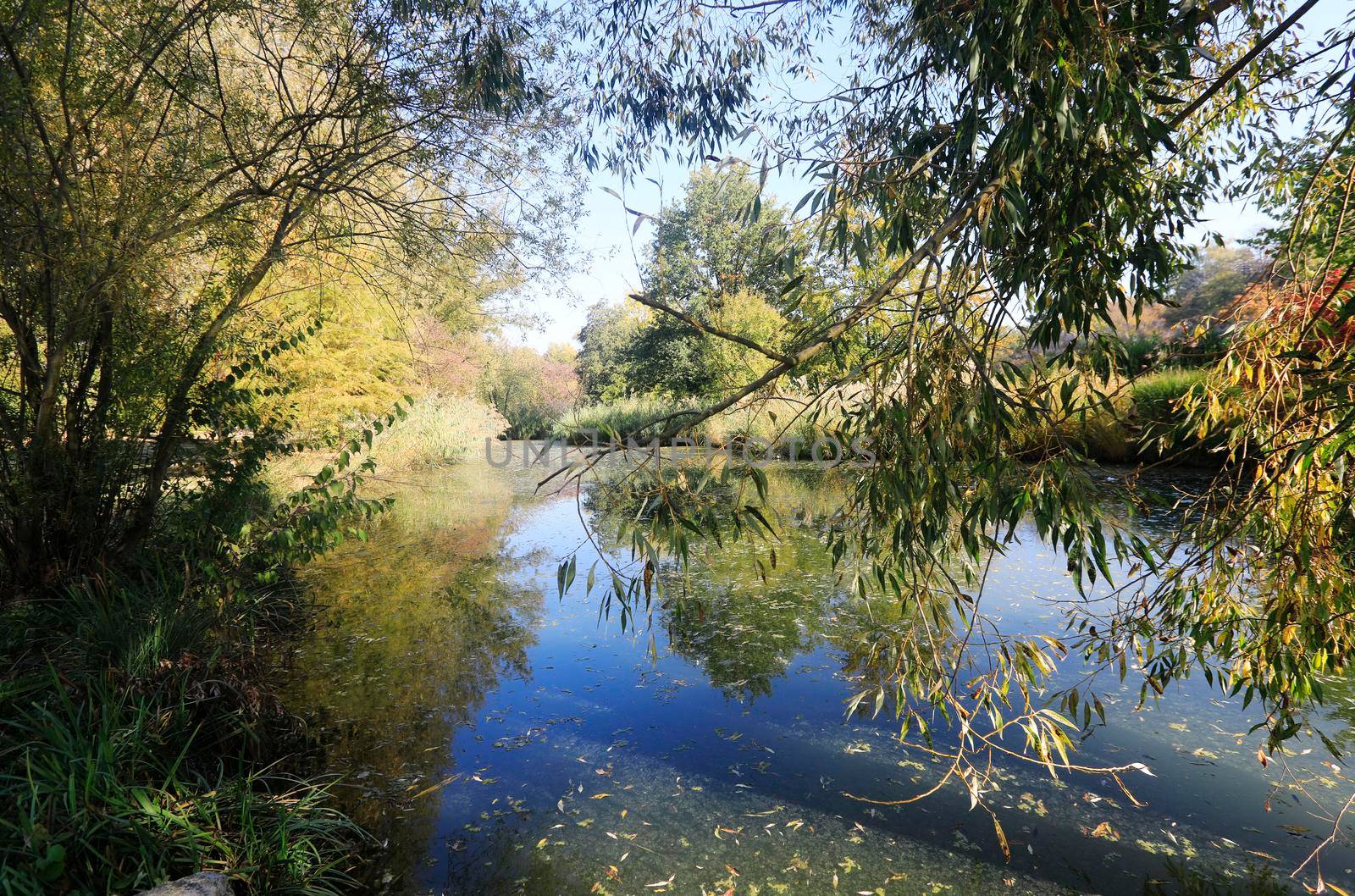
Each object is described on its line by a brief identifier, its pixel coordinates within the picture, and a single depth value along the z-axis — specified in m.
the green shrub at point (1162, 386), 9.60
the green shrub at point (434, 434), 12.00
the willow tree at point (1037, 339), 1.78
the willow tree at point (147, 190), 3.40
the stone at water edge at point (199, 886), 1.85
